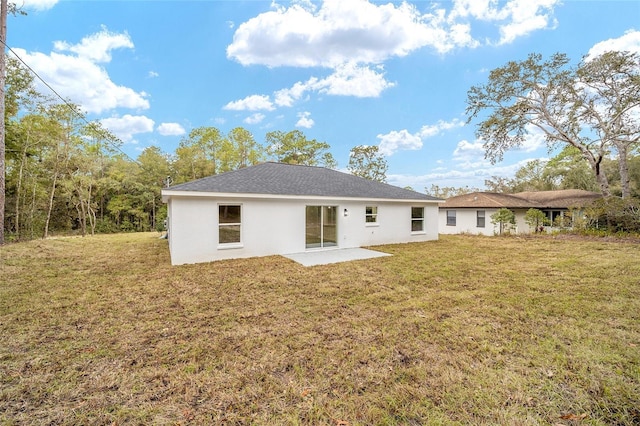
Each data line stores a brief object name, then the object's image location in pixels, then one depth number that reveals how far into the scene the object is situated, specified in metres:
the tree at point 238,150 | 26.25
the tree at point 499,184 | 33.25
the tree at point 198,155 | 25.17
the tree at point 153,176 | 25.16
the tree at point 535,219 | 15.77
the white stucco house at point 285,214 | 7.72
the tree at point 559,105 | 13.93
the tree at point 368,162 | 28.34
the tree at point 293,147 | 28.67
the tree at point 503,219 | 15.48
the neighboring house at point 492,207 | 17.36
